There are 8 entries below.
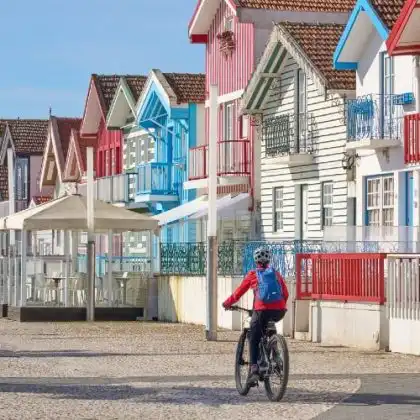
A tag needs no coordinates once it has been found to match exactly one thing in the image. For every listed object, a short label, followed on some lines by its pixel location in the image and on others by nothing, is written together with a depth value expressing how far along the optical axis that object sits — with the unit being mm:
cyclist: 18234
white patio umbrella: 41062
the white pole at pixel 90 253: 40000
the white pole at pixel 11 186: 46138
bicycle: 17553
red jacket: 18297
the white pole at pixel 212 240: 30797
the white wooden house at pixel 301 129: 38719
